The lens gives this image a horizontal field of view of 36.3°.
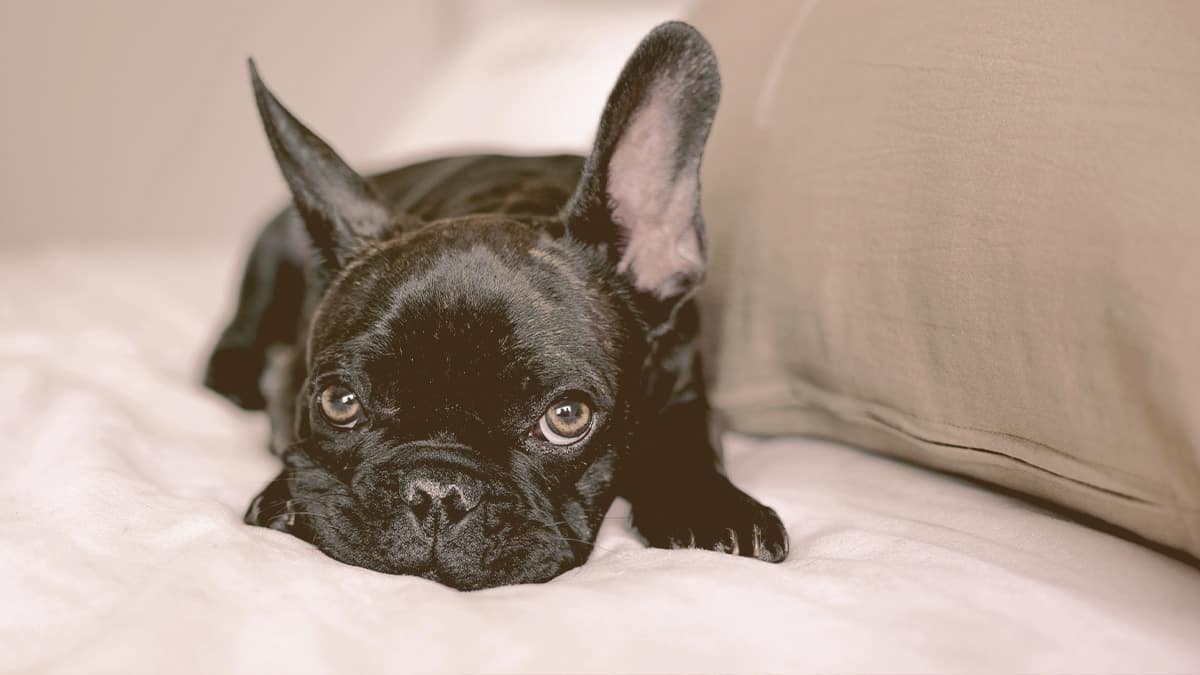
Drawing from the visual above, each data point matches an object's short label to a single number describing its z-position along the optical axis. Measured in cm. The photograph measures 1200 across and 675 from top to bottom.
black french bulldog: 52
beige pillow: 47
